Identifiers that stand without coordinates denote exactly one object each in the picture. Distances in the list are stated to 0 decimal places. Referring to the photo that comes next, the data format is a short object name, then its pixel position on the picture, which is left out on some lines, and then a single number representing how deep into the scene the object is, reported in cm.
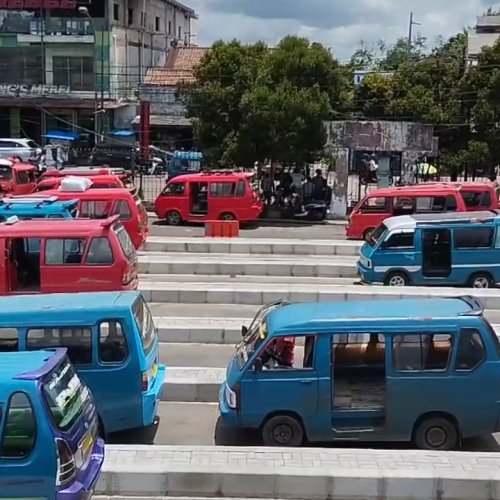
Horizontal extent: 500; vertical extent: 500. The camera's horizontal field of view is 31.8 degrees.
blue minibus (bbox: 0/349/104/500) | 661
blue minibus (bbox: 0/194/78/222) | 1753
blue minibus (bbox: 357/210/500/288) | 1769
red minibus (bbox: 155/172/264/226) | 2784
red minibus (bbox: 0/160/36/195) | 3050
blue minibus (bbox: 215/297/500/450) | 921
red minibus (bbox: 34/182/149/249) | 2075
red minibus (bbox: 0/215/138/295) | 1447
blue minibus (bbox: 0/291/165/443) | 939
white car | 4669
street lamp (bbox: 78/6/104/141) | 5422
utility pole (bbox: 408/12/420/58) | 9875
